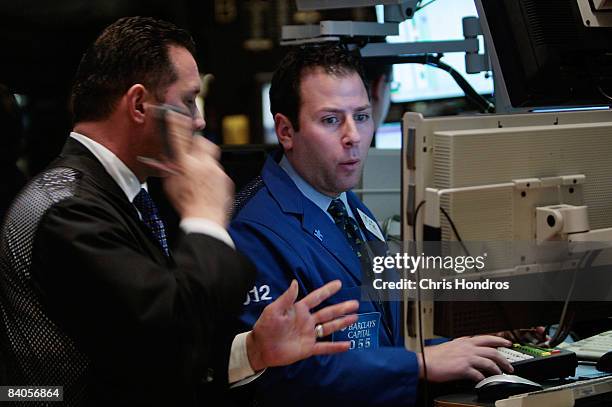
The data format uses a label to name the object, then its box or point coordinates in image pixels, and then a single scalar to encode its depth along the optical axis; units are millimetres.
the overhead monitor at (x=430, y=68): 4184
